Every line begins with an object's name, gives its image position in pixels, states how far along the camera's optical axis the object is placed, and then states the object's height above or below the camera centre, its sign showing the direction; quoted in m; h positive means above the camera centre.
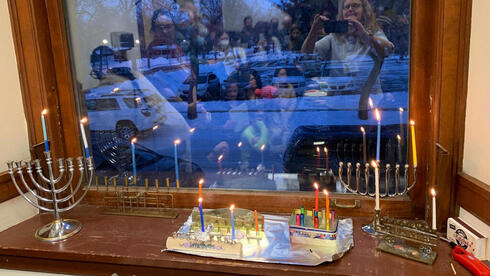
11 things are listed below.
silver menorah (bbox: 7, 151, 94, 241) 1.33 -0.51
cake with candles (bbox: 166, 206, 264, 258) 1.18 -0.53
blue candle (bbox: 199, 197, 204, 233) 1.25 -0.47
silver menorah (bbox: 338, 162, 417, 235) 1.26 -0.42
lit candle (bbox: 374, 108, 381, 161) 1.24 -0.20
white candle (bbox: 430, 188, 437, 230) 1.11 -0.43
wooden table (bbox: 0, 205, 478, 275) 1.09 -0.56
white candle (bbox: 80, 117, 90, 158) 1.54 -0.20
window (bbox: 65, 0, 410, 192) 1.35 -0.06
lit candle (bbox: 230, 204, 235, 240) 1.24 -0.51
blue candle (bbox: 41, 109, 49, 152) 1.33 -0.19
